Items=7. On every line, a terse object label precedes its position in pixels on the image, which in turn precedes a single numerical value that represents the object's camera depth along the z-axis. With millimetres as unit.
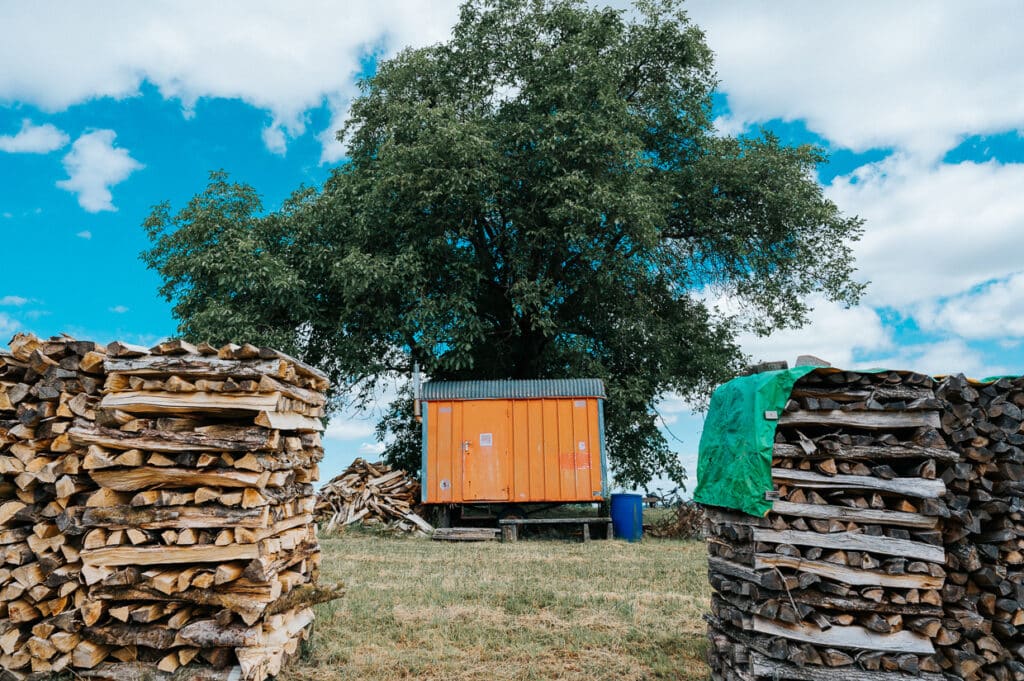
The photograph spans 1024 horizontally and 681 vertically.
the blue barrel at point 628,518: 14047
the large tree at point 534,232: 15656
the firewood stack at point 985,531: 5191
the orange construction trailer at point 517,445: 13836
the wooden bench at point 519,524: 13672
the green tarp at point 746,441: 4902
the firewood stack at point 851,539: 4801
